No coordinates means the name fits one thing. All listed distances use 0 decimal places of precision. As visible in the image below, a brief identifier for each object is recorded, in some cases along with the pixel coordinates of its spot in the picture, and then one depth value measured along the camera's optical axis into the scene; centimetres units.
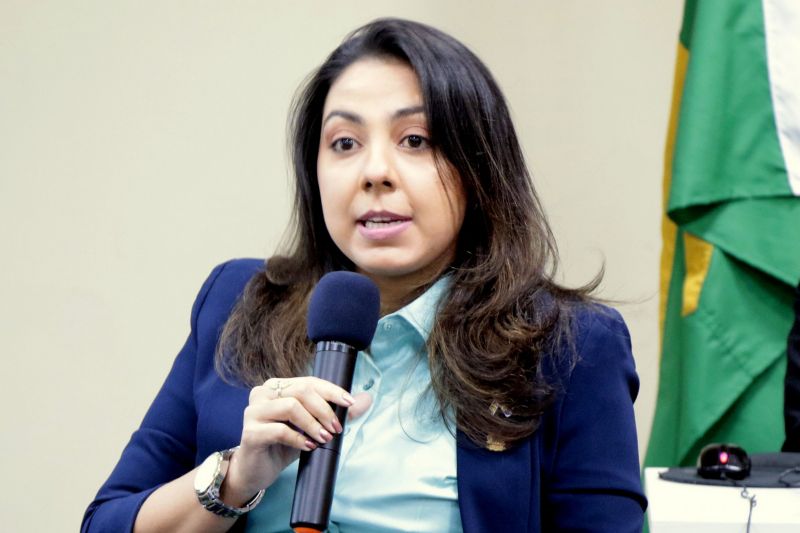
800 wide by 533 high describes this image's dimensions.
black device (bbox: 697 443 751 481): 414
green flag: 568
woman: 327
